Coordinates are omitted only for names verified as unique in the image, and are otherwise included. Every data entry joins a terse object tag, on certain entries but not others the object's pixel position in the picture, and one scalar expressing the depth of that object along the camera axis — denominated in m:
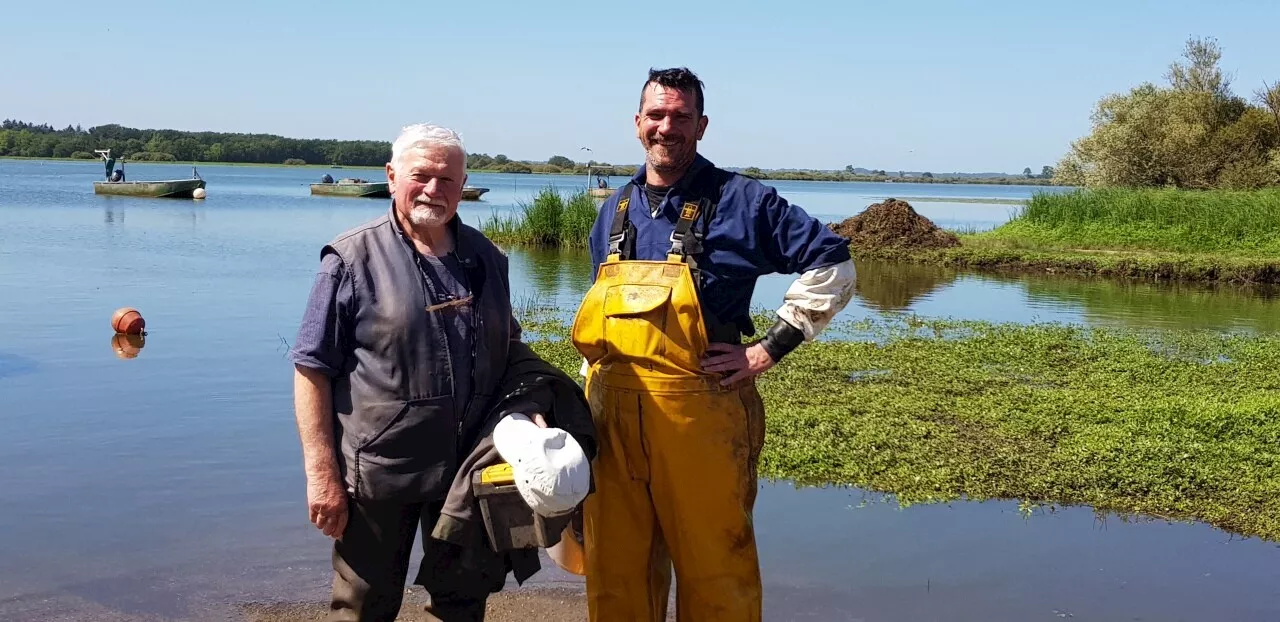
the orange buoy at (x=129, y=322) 11.49
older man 2.92
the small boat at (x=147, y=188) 45.66
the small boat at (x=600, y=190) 44.62
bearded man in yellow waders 3.25
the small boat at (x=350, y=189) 54.33
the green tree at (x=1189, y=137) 31.16
